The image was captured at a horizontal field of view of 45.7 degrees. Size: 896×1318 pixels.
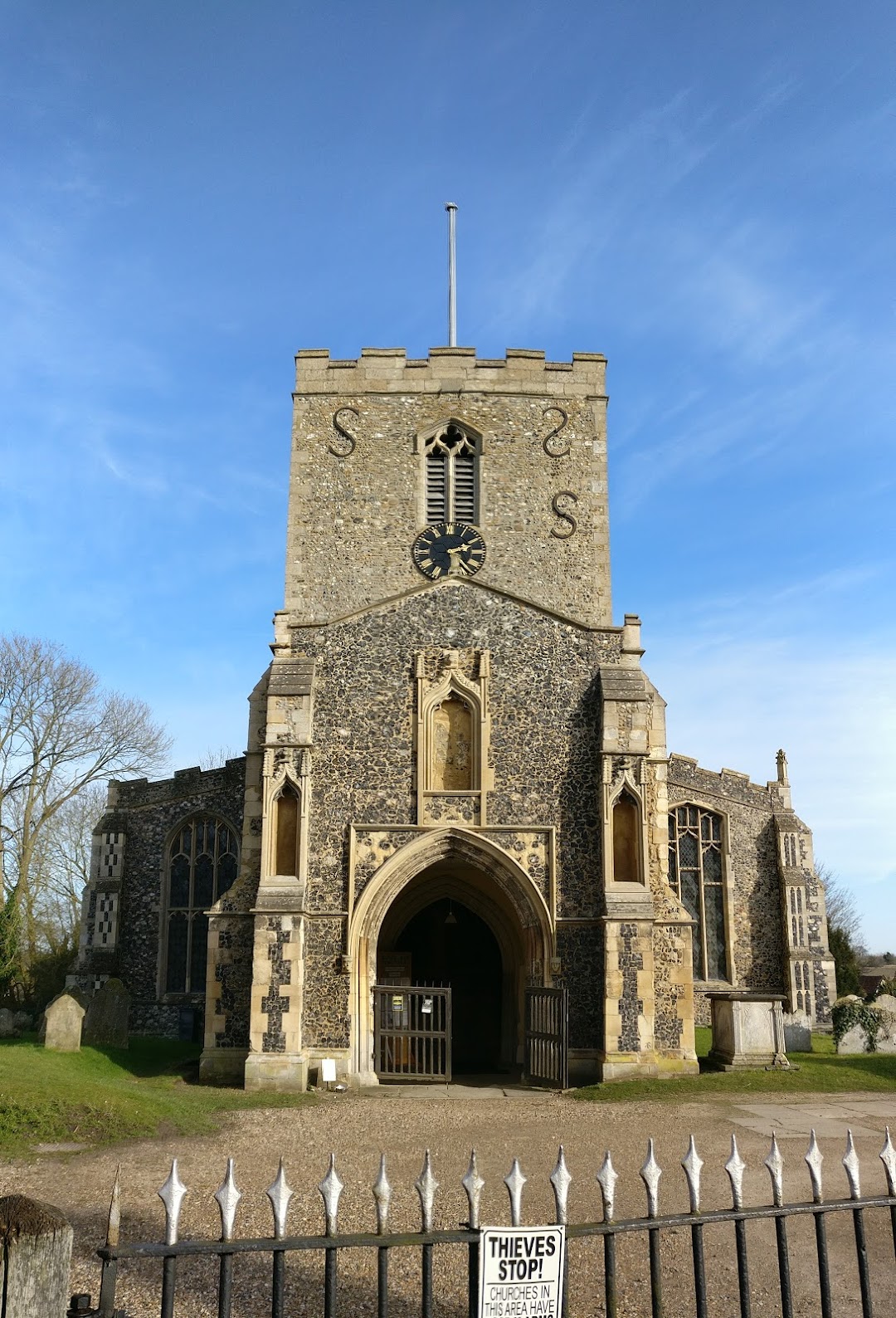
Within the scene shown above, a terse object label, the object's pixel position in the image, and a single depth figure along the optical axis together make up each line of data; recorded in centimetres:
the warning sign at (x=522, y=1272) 386
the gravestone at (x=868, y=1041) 1973
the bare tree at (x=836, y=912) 5091
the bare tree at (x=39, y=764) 2819
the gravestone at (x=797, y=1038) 2061
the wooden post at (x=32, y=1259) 300
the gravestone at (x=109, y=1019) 2030
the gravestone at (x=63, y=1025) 1755
